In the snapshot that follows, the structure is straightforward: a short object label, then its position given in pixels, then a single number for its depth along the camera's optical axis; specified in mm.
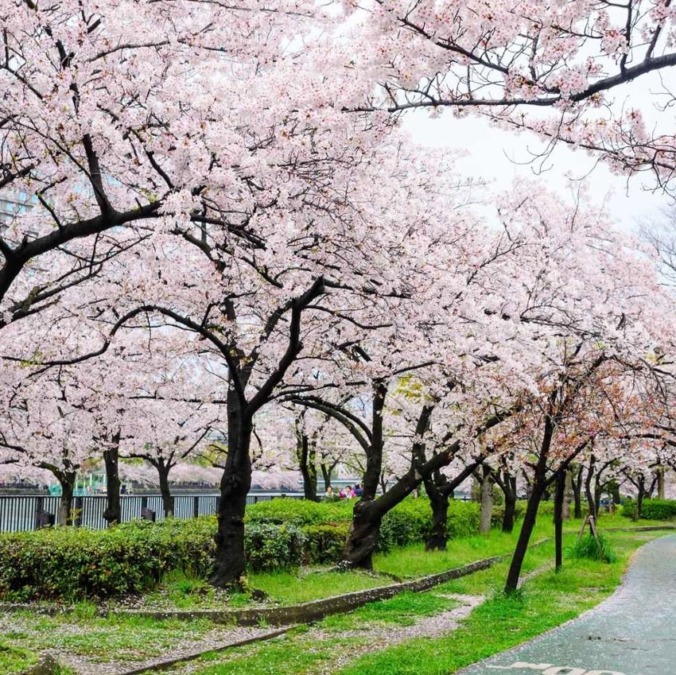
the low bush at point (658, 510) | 41688
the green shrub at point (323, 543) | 15547
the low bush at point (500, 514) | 29125
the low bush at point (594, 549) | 17938
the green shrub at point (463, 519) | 23328
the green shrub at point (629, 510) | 42372
